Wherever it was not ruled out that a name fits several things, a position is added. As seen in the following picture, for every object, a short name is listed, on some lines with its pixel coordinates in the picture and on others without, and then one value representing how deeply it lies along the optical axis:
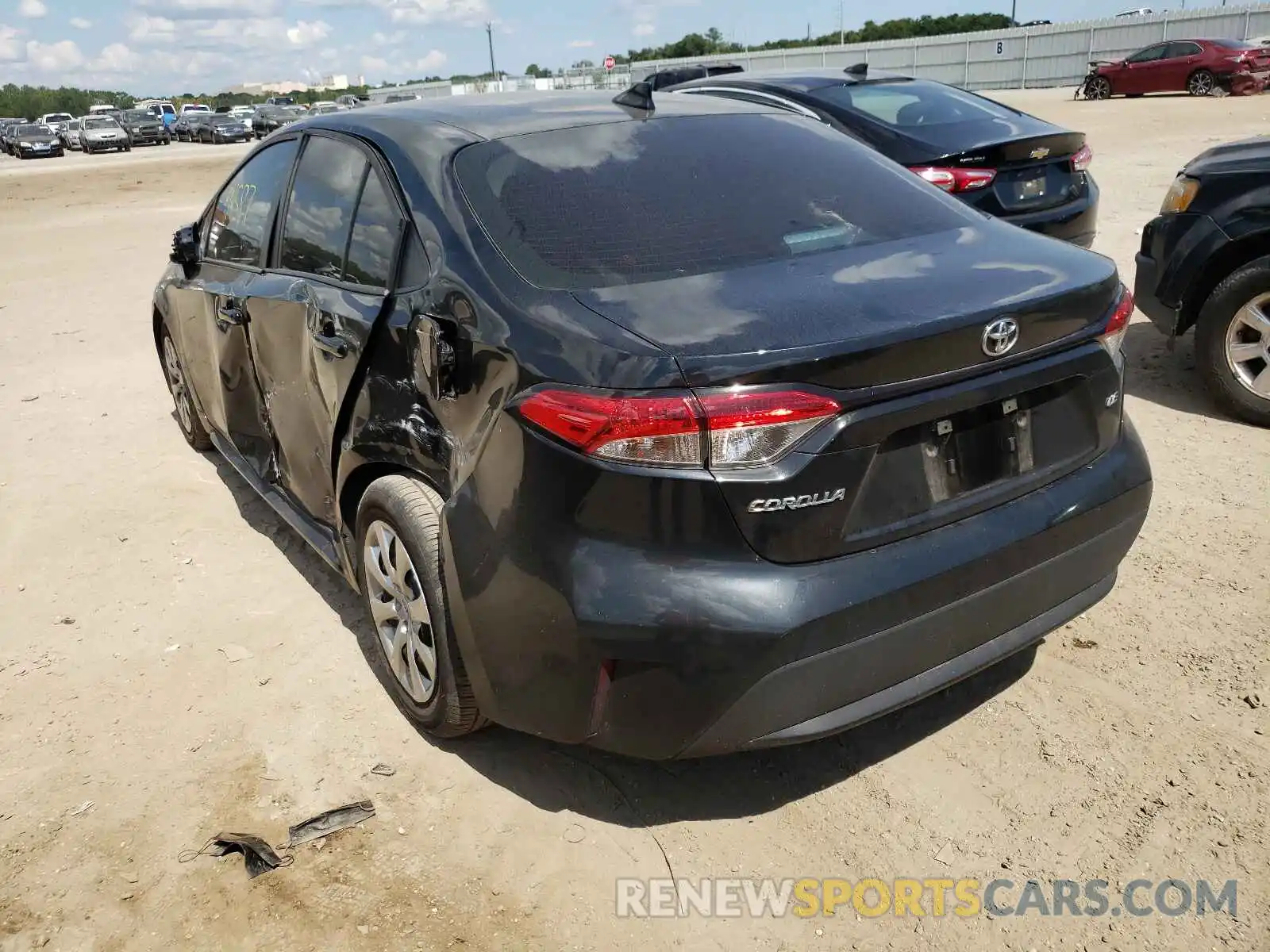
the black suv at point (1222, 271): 4.98
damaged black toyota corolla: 2.20
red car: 25.09
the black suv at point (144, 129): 47.12
